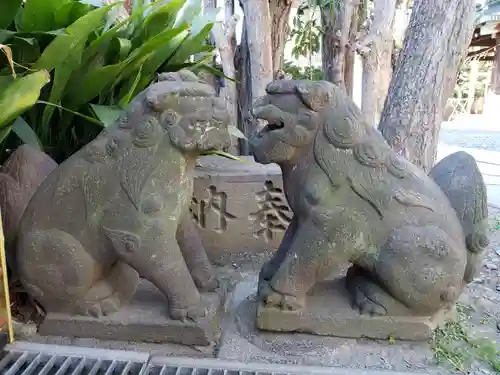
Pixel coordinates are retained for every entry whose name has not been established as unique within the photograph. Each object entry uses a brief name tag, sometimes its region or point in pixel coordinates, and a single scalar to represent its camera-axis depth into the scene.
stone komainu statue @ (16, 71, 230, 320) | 1.03
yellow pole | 1.04
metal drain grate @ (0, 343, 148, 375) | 1.02
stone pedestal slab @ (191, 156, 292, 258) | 1.70
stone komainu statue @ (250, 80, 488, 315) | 1.05
